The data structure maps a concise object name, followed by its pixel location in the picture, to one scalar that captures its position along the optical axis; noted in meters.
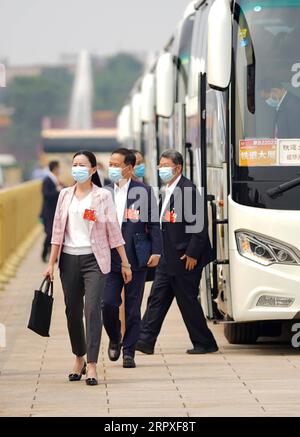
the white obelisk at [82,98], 169.25
